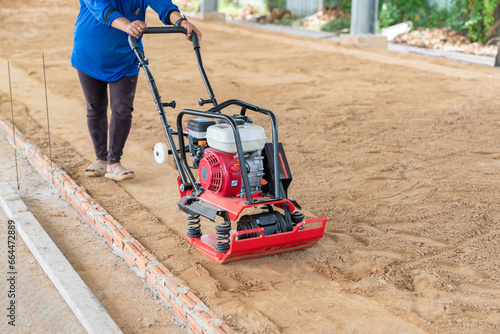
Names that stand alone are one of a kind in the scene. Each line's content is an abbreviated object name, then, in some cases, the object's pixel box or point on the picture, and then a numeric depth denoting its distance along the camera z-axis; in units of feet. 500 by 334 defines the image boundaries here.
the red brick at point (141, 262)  11.67
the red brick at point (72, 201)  15.56
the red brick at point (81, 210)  14.99
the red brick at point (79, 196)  15.23
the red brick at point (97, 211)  14.17
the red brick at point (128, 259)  12.22
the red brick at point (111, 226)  13.24
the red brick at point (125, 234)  12.84
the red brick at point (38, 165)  18.38
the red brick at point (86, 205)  14.66
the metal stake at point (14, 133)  19.94
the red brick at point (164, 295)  10.78
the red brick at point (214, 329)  9.25
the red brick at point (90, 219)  14.34
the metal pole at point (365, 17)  42.98
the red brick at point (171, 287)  10.55
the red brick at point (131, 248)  12.09
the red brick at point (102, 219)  13.68
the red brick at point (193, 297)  10.20
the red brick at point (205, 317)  9.51
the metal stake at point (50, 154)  17.49
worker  14.33
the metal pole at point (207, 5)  63.77
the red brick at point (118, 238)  12.73
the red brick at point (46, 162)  17.81
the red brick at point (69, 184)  16.08
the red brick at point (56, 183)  16.89
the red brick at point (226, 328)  9.31
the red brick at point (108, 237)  13.29
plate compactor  11.43
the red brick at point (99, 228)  13.84
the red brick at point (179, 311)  10.25
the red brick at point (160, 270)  11.20
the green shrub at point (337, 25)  54.75
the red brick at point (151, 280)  11.28
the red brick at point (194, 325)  9.73
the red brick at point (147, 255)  11.82
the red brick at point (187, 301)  10.08
